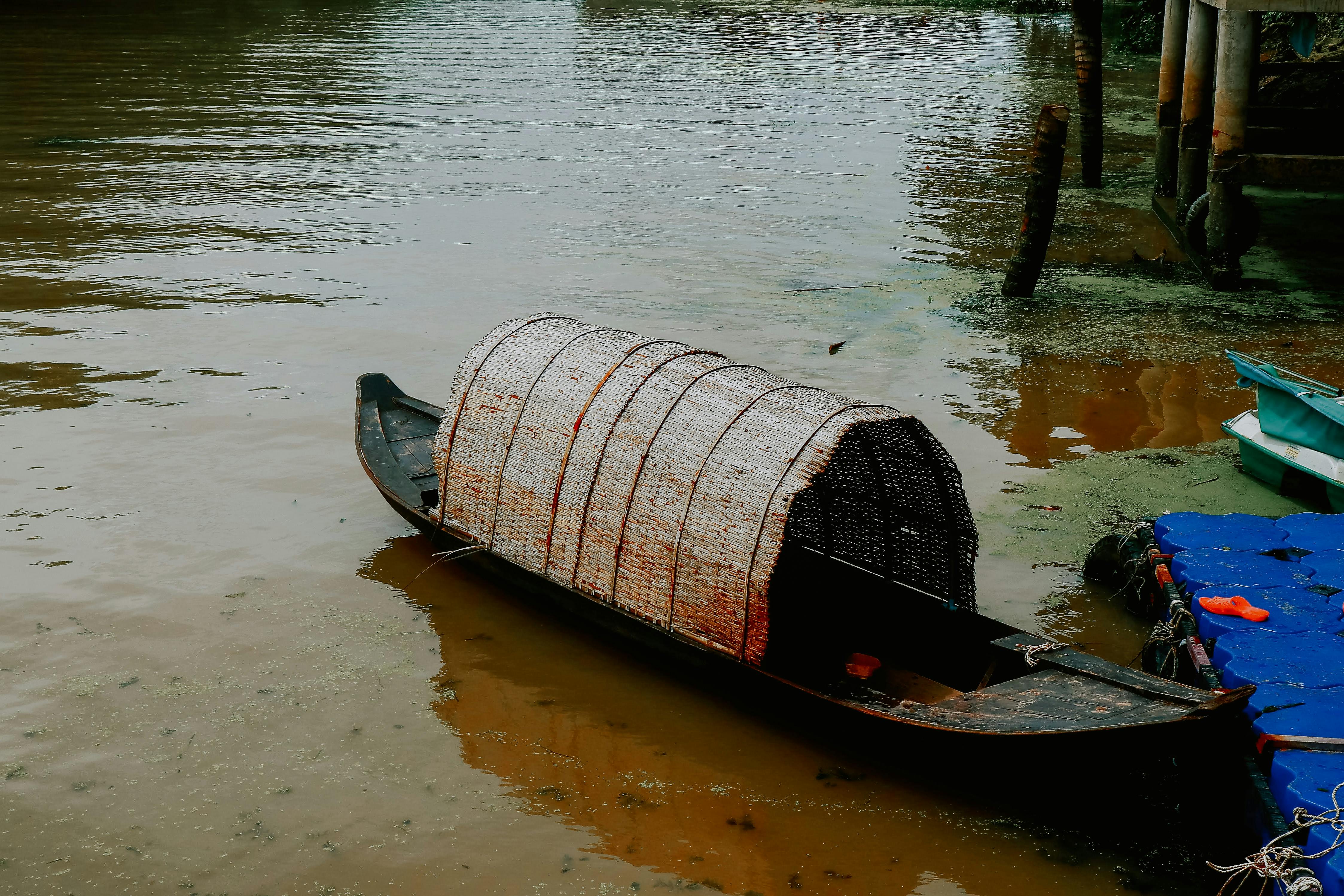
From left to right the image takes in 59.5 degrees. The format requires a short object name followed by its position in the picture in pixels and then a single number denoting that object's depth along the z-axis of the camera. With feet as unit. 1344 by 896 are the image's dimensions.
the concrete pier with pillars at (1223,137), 36.50
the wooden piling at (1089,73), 51.29
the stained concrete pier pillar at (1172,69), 50.78
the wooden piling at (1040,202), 37.04
